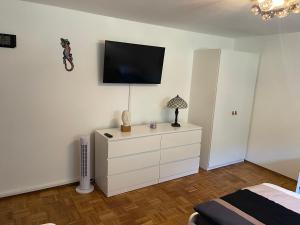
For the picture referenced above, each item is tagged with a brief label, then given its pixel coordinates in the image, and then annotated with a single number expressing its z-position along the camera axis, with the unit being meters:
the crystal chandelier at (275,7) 1.64
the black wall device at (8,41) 2.27
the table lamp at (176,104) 3.28
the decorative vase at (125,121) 2.87
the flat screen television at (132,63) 2.77
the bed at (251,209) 1.53
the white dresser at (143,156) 2.68
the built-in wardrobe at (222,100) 3.36
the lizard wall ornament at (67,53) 2.59
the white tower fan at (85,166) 2.73
